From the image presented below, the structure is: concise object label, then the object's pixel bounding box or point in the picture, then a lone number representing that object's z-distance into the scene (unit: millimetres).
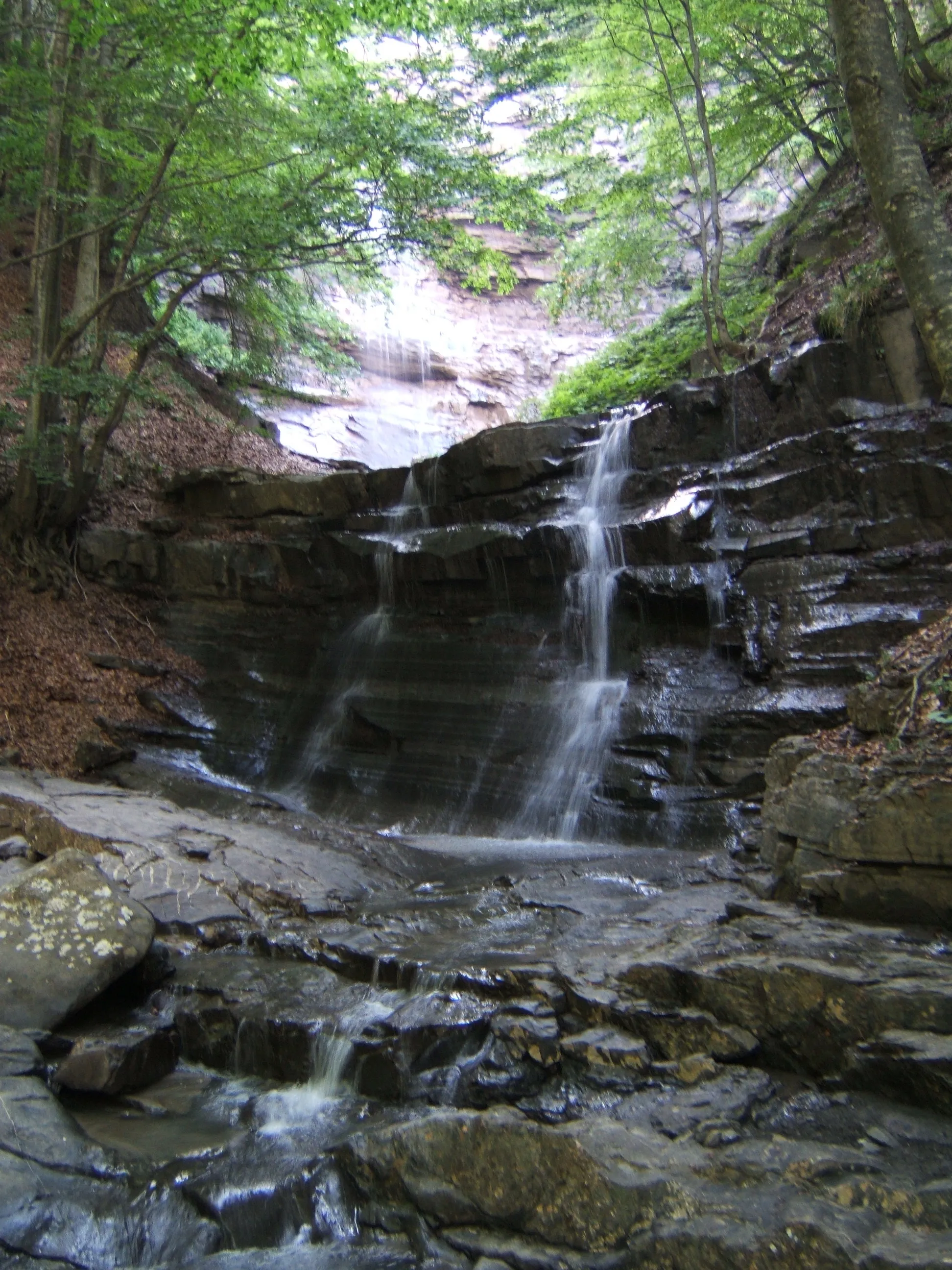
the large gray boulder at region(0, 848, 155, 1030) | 4645
